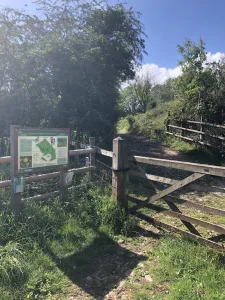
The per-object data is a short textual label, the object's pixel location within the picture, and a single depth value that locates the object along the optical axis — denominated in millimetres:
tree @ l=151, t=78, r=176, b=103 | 31984
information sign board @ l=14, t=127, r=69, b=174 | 4012
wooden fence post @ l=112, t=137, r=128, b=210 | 4535
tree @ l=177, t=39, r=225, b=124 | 11602
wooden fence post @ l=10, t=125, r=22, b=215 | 3906
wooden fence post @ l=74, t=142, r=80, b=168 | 6887
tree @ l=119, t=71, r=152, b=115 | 38562
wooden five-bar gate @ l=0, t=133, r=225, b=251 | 3449
